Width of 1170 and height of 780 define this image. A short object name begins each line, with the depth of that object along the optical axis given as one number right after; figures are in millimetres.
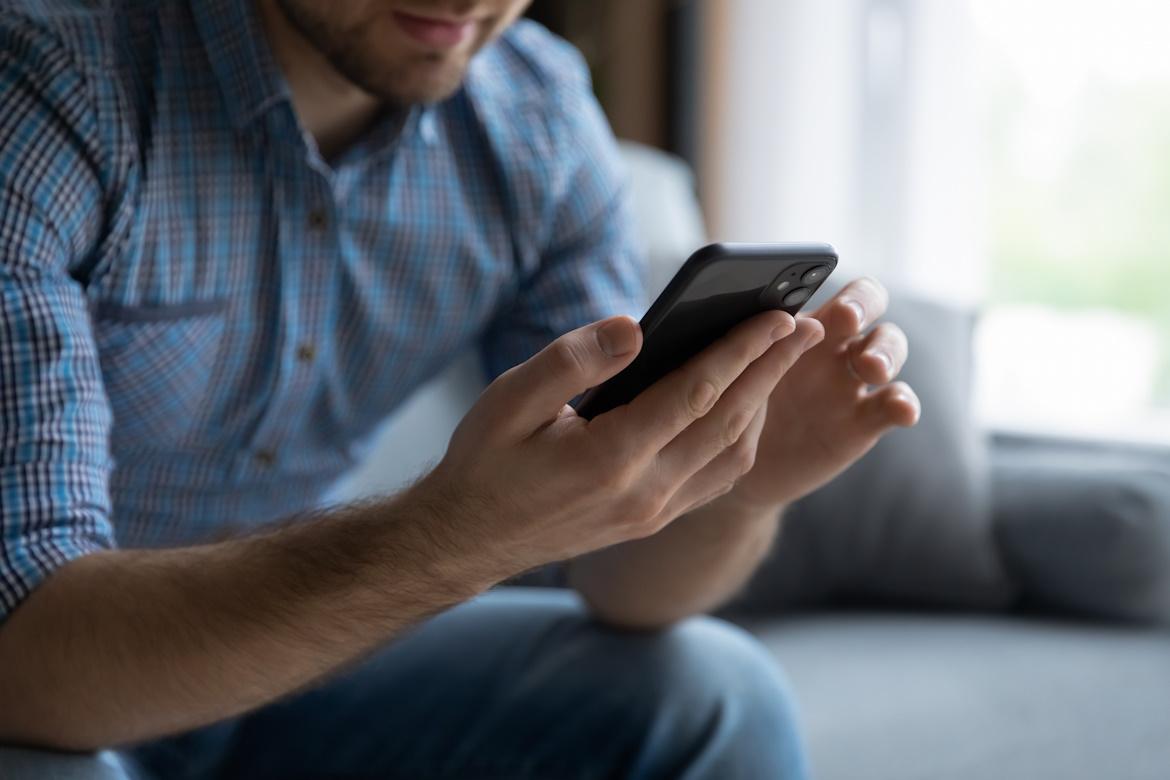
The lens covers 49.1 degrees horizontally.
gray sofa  1272
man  768
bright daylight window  2486
